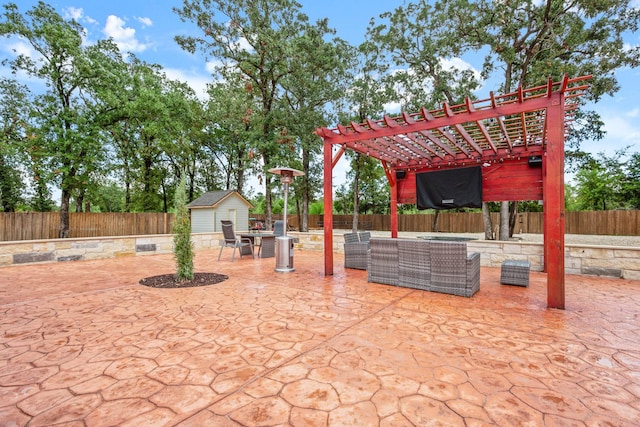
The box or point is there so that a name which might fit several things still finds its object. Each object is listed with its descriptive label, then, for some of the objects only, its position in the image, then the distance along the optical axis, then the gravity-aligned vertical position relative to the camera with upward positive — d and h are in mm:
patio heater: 5961 -651
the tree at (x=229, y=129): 16984 +6079
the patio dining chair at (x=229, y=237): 7652 -506
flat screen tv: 6133 +648
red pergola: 3525 +1315
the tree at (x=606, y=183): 19891 +2399
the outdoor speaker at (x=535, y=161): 5641 +1098
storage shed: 16291 +469
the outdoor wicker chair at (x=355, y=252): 6184 -737
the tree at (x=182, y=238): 4848 -334
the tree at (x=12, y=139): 13409 +3799
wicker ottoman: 4656 -918
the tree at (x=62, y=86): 11922 +6023
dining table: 8164 -779
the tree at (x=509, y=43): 9359 +6278
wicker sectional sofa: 4059 -728
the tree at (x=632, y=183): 18891 +2278
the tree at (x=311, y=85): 13633 +6997
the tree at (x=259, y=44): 12867 +7961
